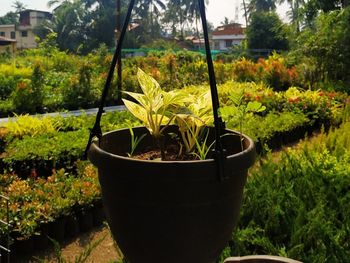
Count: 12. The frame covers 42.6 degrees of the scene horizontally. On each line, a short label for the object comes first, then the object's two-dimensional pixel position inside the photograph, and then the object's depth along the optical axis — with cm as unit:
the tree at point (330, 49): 1120
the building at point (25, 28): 5534
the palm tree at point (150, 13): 4284
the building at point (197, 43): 5109
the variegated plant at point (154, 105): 114
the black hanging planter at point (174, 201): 93
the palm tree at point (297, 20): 1384
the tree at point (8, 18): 7050
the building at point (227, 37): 5603
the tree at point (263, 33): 2445
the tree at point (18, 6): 7044
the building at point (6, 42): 3125
